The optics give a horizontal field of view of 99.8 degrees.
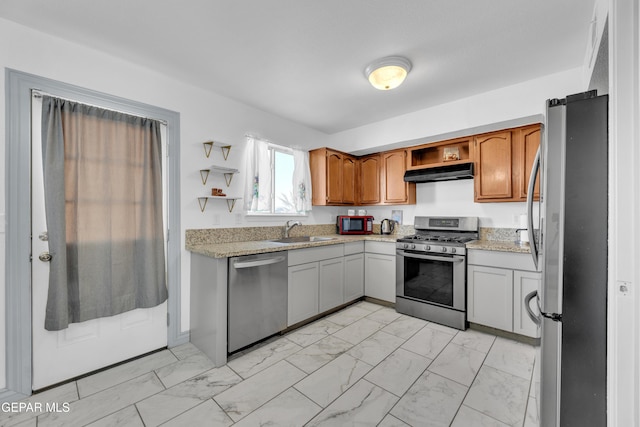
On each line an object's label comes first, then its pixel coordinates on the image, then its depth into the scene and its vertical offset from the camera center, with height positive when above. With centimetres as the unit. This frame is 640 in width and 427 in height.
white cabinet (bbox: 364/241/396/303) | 339 -75
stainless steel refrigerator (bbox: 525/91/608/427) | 105 -18
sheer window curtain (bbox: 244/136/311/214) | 313 +41
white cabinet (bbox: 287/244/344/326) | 276 -76
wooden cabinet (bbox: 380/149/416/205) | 371 +45
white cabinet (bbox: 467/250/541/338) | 250 -74
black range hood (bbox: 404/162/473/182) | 310 +48
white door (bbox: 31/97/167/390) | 186 -95
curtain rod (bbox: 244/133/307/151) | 315 +90
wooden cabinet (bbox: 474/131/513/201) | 291 +52
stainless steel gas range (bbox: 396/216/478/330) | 284 -67
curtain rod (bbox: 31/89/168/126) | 186 +83
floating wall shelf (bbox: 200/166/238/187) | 270 +43
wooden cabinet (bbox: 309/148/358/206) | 380 +51
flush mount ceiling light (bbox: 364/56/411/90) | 224 +121
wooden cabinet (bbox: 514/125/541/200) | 279 +62
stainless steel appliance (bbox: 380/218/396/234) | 403 -20
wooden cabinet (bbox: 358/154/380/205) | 403 +50
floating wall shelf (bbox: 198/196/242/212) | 269 +13
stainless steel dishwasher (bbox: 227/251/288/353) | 226 -77
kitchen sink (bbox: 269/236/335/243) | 335 -35
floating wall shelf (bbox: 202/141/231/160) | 271 +70
